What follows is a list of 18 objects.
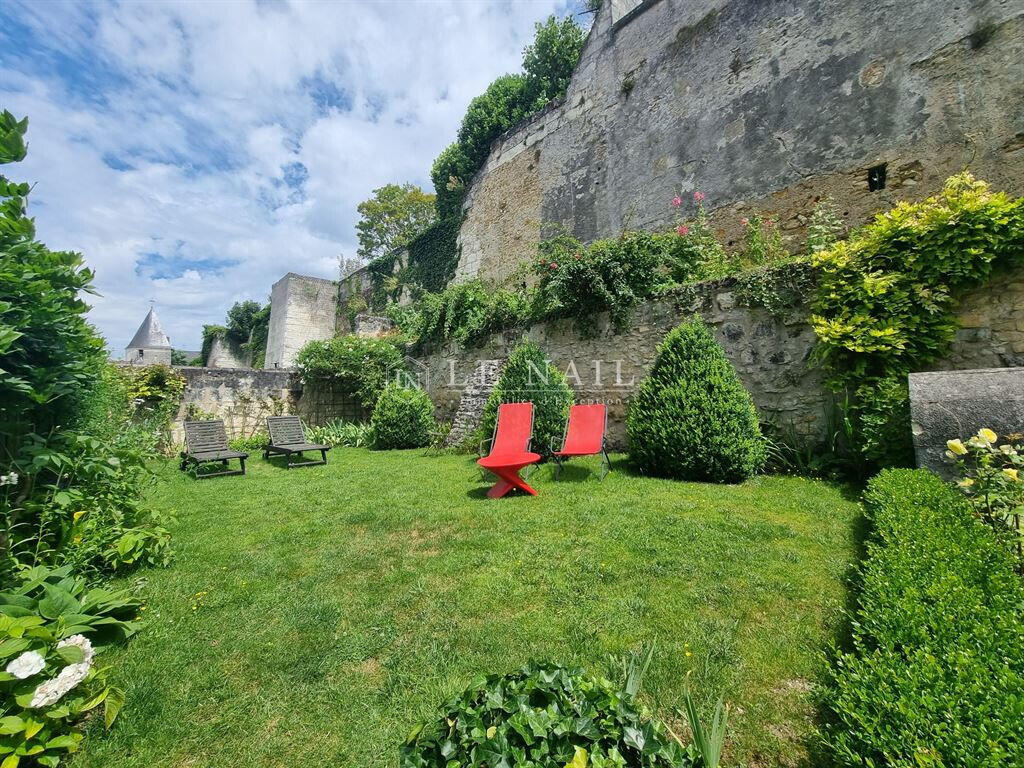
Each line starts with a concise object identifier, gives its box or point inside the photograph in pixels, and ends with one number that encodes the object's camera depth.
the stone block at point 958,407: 3.03
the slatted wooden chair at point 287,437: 7.27
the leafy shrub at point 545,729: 0.93
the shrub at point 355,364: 10.50
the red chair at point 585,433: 5.10
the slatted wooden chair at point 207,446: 6.48
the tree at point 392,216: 22.22
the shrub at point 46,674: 1.38
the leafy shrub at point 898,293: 3.90
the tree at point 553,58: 15.40
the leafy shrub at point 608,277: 6.57
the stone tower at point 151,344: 22.22
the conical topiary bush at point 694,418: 4.49
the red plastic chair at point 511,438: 4.61
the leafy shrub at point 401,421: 8.62
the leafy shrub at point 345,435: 9.50
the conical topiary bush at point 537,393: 6.23
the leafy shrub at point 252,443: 9.15
